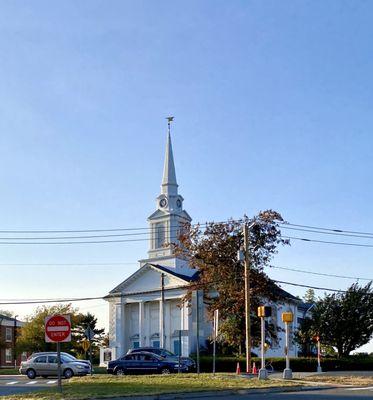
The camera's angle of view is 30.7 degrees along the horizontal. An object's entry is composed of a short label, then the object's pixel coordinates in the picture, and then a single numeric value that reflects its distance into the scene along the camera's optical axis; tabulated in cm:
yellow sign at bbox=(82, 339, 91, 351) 4112
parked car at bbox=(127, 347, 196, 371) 3997
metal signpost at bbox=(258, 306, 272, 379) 2695
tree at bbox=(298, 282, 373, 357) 5672
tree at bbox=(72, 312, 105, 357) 8698
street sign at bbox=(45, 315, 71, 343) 1981
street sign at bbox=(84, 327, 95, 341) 3678
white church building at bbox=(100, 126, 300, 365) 7075
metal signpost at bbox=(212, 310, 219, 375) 2963
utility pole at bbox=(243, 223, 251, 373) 3203
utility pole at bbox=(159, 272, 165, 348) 6786
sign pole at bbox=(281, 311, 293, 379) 2752
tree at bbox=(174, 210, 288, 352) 5134
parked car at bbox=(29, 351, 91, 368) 3786
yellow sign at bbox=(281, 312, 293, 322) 2748
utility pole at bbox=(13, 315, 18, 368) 8675
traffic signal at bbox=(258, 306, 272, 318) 2811
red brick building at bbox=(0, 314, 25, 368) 8975
